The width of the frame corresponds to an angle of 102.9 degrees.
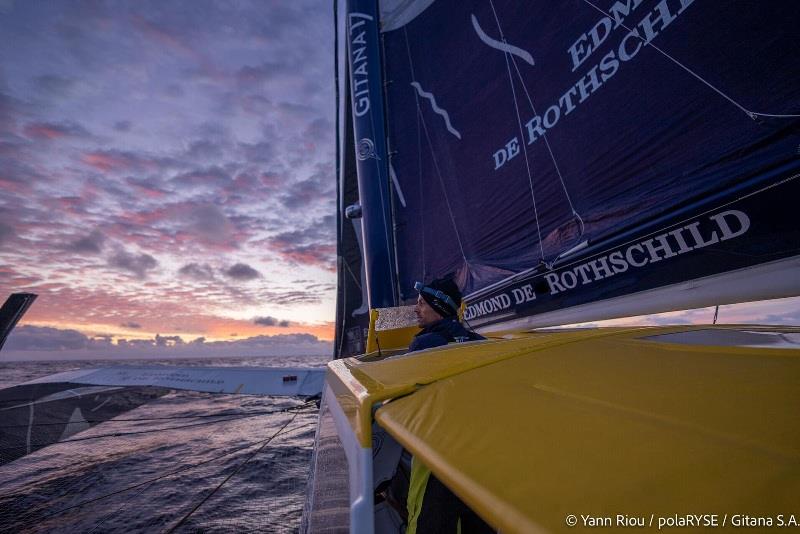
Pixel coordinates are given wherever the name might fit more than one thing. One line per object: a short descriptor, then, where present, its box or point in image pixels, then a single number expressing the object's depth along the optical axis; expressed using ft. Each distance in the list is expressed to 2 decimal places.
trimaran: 1.68
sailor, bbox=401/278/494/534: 2.57
